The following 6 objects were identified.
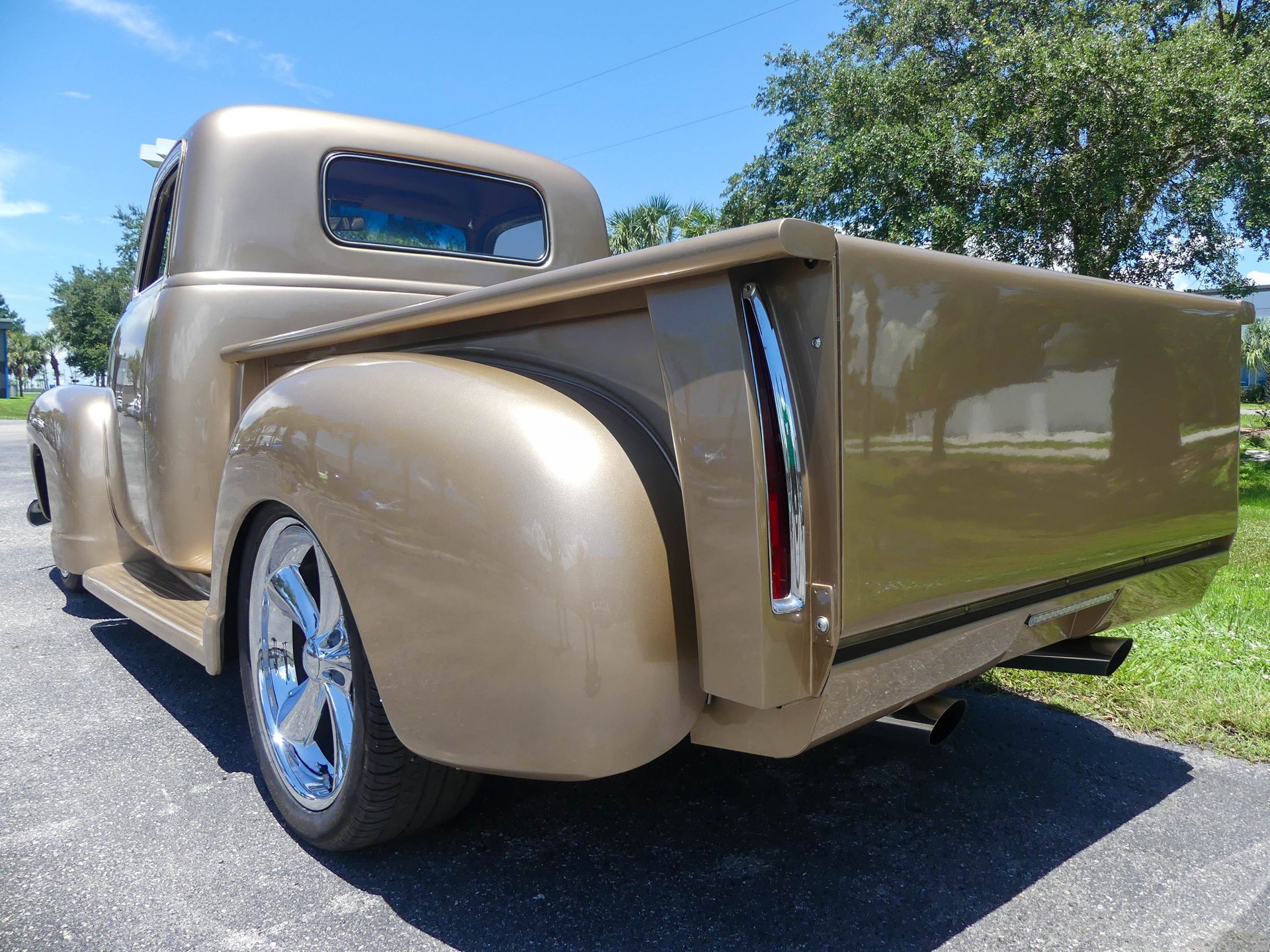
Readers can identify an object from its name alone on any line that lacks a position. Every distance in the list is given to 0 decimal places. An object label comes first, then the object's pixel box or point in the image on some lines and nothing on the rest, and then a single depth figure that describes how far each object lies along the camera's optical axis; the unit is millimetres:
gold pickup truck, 1466
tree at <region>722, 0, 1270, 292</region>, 8844
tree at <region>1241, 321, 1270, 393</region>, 29534
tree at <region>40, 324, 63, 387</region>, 77625
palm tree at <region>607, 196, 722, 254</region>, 19469
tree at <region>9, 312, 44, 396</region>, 79312
